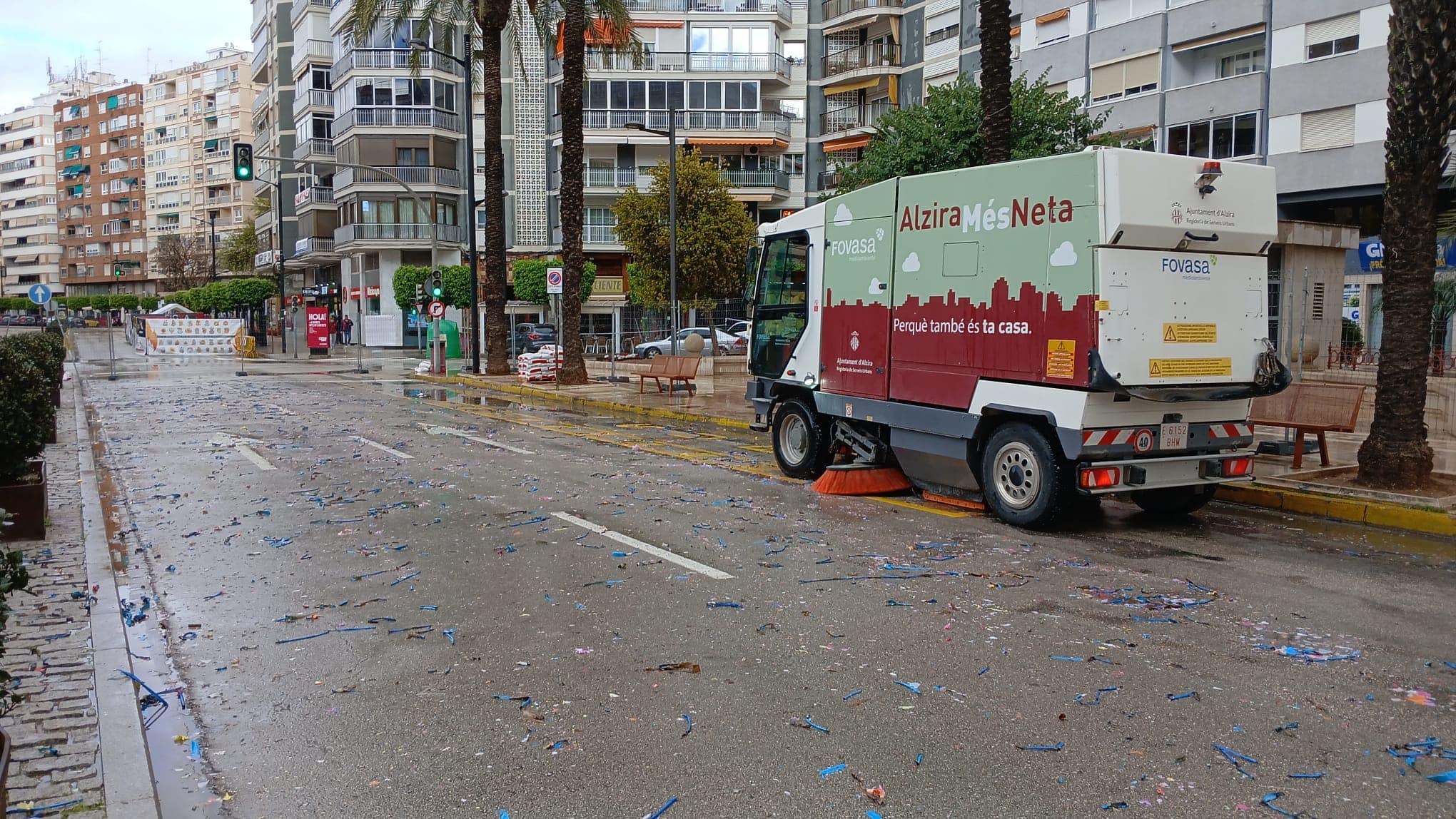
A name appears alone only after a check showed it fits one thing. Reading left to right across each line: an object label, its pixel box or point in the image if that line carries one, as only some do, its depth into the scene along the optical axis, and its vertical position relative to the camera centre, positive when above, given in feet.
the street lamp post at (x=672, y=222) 83.97 +8.22
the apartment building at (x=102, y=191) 394.73 +51.06
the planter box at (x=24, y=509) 27.43 -4.49
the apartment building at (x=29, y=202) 440.45 +51.72
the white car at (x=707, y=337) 130.00 -2.18
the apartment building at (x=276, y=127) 243.81 +45.90
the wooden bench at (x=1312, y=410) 38.75 -3.01
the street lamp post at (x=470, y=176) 99.46 +14.57
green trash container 122.01 -1.22
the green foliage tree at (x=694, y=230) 138.92 +12.50
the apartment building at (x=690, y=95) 188.96 +40.02
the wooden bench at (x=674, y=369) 78.18 -2.92
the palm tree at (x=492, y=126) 90.63 +18.08
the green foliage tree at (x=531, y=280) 157.58 +6.83
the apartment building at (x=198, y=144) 349.82 +61.00
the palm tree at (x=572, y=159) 81.15 +12.67
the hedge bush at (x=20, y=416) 27.73 -2.20
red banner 155.63 -0.06
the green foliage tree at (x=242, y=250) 300.61 +21.43
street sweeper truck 28.84 -0.08
